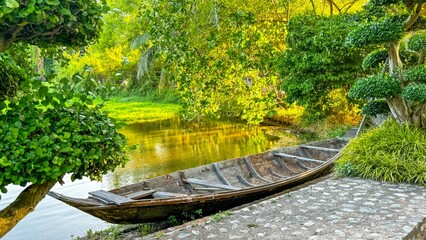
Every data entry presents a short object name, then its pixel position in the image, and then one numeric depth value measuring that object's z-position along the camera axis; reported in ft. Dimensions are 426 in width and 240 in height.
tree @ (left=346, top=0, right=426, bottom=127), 21.26
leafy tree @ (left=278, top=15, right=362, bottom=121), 34.81
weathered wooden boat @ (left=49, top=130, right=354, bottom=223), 17.07
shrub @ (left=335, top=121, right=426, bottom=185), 19.90
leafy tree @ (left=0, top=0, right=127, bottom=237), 8.04
